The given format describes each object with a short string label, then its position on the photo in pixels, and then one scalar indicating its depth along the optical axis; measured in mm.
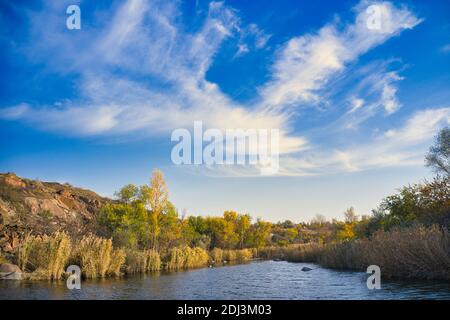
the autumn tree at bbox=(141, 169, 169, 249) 45781
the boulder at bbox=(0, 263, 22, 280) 23219
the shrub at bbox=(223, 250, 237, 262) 55541
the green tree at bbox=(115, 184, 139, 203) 46781
